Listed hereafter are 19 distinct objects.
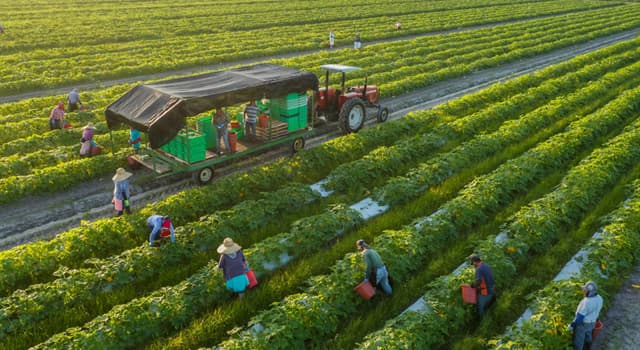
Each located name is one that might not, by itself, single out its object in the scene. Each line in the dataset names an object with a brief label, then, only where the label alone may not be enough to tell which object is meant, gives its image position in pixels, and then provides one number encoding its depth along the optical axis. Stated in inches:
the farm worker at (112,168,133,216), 491.5
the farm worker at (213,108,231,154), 588.1
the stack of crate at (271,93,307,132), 660.7
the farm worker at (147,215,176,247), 434.6
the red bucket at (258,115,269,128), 634.2
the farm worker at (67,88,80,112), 810.8
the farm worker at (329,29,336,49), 1459.2
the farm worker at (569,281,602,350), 326.3
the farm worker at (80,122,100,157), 638.5
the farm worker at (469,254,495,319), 369.7
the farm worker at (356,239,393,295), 386.0
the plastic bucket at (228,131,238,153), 600.1
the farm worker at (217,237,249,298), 383.6
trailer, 534.6
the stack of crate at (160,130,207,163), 562.9
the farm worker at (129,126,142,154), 620.1
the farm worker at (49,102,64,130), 723.4
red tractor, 748.0
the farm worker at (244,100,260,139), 626.5
